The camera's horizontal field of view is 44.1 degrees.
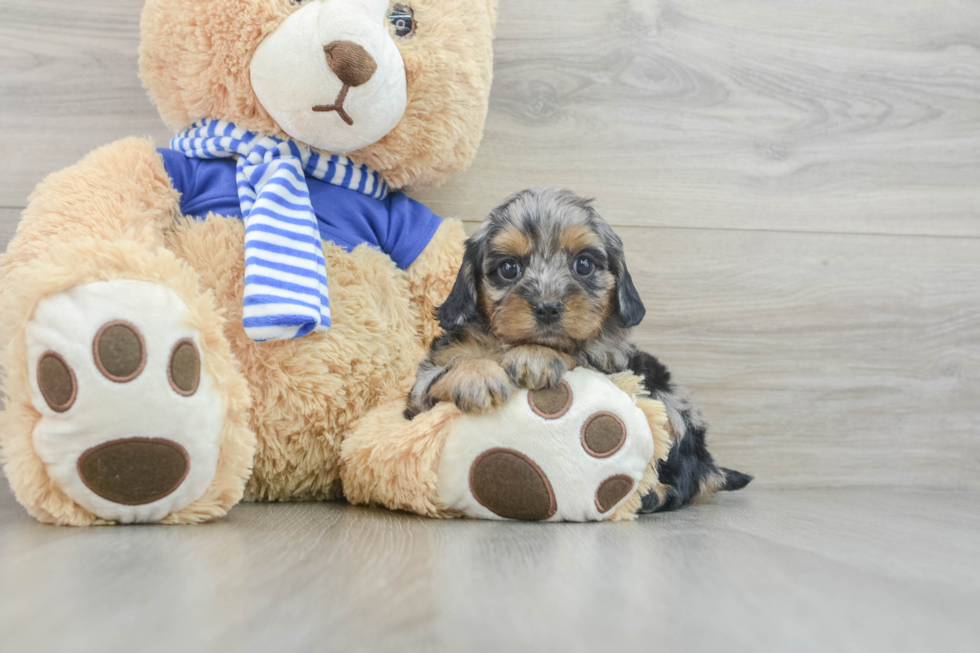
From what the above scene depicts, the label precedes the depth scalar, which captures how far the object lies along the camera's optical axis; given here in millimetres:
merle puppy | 730
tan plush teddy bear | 649
